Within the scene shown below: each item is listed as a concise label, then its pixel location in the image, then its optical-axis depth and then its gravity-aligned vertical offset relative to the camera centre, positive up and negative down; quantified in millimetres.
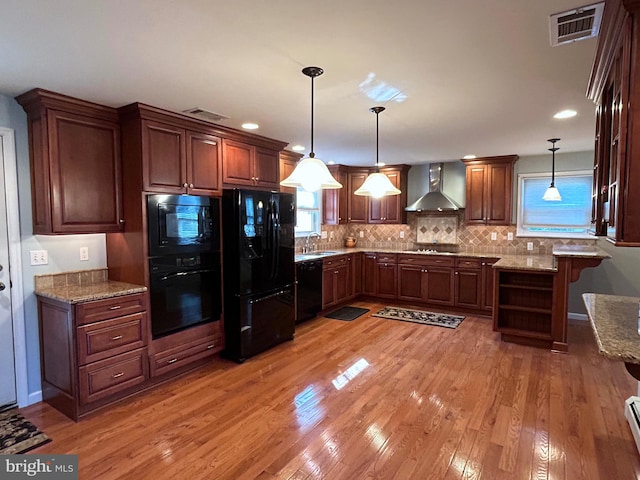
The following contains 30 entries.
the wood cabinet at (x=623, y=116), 1504 +424
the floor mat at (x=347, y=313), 5383 -1411
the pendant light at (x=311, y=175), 2412 +283
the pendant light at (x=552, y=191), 4483 +316
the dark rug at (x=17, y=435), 2373 -1430
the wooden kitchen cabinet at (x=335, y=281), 5422 -949
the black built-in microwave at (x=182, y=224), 3123 -38
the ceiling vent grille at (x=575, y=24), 1701 +921
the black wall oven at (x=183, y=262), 3146 -377
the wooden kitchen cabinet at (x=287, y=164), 5066 +757
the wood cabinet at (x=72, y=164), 2762 +437
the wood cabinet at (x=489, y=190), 5488 +408
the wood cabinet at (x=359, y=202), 6387 +281
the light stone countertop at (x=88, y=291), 2703 -547
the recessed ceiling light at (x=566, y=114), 3252 +909
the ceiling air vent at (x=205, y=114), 3142 +912
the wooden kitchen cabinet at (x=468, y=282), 5414 -948
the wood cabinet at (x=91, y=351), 2676 -987
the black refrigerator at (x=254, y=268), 3643 -500
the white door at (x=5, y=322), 2809 -772
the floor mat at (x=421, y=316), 5102 -1416
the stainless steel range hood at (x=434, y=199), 5832 +288
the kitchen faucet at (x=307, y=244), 5940 -406
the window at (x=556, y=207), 5219 +140
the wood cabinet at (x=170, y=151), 3061 +597
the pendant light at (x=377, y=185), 3107 +272
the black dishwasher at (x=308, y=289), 4891 -946
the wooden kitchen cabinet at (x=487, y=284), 5332 -947
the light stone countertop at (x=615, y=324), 1539 -551
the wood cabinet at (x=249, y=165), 3777 +575
